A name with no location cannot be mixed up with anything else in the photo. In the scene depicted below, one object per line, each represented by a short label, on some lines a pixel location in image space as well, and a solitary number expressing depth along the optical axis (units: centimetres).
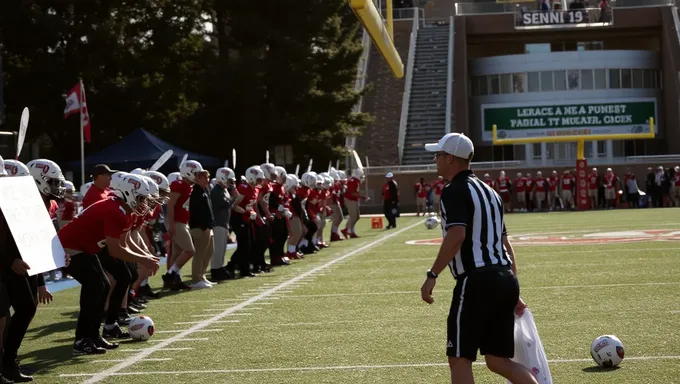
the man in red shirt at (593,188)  4603
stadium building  6019
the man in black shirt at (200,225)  1688
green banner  5950
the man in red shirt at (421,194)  4550
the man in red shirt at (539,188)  4680
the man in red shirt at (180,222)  1645
